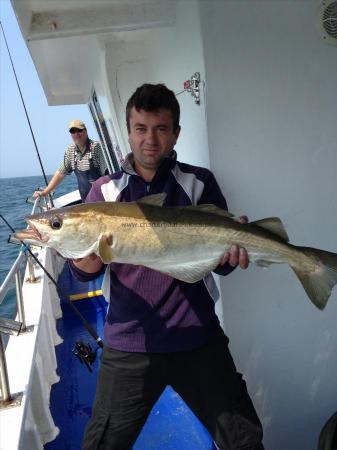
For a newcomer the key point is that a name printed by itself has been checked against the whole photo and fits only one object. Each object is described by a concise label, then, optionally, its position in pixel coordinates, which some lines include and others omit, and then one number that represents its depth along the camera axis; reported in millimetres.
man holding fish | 2102
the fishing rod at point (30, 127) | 4732
